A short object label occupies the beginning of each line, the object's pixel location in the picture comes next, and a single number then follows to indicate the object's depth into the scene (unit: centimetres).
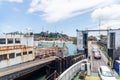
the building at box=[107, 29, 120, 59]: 1796
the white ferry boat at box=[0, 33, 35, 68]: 1648
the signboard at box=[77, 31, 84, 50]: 2089
